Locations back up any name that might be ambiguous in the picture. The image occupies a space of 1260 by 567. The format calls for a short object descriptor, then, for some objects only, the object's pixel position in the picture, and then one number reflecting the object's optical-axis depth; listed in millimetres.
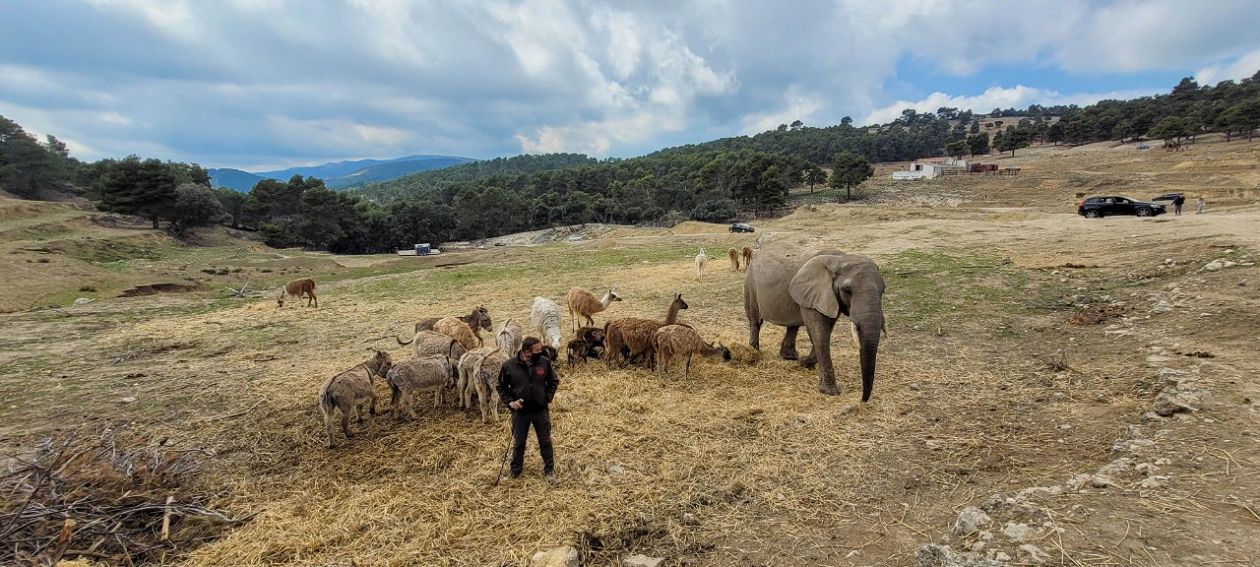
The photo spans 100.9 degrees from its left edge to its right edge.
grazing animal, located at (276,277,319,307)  18625
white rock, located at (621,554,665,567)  4750
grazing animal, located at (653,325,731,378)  9586
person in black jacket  6086
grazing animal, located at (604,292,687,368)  10203
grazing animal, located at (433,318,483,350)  10656
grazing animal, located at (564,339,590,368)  10809
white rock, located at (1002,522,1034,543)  4355
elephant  7832
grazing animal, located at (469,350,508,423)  7897
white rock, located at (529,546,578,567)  4684
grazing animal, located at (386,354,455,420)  8086
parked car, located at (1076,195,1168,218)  30219
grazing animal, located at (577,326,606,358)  11086
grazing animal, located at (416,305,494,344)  12680
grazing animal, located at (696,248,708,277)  21094
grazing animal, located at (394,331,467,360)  9445
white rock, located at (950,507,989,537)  4652
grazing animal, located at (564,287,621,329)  13969
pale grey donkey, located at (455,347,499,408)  8219
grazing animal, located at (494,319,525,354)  10102
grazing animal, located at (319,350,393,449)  7289
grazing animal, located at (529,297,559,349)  11109
